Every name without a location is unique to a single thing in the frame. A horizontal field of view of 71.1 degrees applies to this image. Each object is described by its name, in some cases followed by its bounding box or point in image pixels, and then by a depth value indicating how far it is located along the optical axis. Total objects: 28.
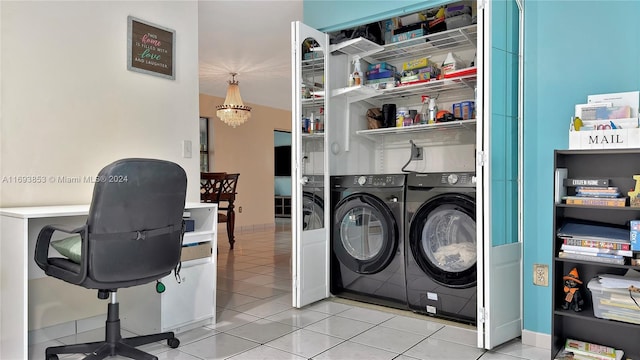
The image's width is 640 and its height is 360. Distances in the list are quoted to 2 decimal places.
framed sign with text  2.98
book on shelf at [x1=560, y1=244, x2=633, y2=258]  2.03
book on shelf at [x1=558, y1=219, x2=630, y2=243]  2.09
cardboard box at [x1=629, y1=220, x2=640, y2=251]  1.97
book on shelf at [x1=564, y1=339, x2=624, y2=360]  2.15
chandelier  6.10
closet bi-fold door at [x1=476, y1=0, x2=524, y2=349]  2.35
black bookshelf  2.17
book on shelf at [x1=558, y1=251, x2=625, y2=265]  2.03
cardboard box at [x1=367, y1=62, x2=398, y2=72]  3.66
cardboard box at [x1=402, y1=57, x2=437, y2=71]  3.41
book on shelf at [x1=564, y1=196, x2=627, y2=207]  2.05
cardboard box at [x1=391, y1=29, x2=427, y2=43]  3.28
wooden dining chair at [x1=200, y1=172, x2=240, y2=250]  5.82
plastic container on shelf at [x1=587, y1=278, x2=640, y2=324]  2.02
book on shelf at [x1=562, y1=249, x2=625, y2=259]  2.04
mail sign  2.05
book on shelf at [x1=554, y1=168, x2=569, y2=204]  2.20
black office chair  1.94
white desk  2.00
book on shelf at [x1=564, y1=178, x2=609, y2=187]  2.14
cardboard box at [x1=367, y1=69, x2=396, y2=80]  3.63
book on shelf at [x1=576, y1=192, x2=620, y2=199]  2.09
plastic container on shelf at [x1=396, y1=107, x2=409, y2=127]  3.54
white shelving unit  3.24
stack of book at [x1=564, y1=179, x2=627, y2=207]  2.08
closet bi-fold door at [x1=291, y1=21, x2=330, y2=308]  3.12
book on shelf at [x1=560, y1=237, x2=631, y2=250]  2.03
